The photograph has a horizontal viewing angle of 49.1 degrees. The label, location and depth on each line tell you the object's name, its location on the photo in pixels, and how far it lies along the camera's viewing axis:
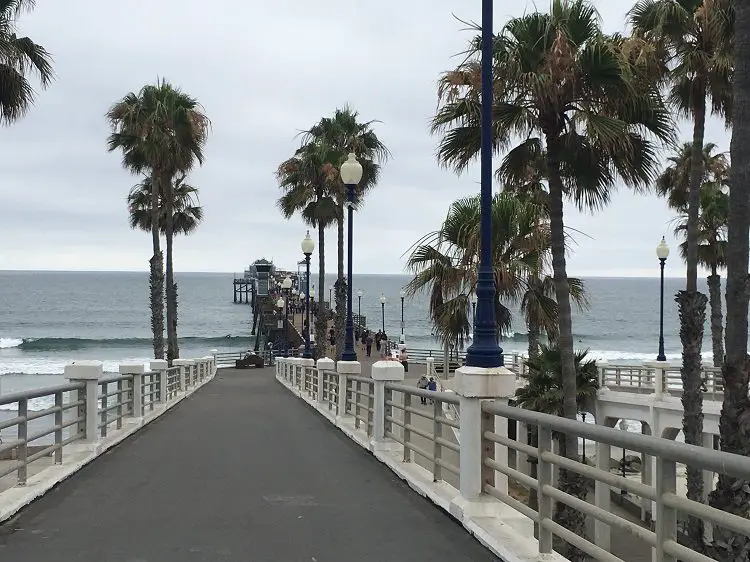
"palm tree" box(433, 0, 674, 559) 14.45
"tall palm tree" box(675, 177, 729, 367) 32.94
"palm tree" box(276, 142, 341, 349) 37.94
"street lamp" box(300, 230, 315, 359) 34.03
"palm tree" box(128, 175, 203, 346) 43.03
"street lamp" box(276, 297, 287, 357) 71.88
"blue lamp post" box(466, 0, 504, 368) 8.71
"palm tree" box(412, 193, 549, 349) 21.98
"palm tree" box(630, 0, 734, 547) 18.19
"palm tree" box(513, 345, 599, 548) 21.55
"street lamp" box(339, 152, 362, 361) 17.56
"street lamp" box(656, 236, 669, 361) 32.50
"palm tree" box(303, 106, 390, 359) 38.53
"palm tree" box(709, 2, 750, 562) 10.41
